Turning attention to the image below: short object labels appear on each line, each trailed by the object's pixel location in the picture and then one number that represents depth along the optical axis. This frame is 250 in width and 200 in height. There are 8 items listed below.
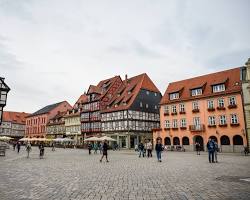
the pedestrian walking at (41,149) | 19.76
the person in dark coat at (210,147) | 14.15
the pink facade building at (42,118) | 67.66
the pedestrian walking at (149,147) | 20.33
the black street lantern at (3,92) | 35.07
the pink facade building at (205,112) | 28.46
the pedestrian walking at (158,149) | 15.06
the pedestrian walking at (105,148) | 16.05
